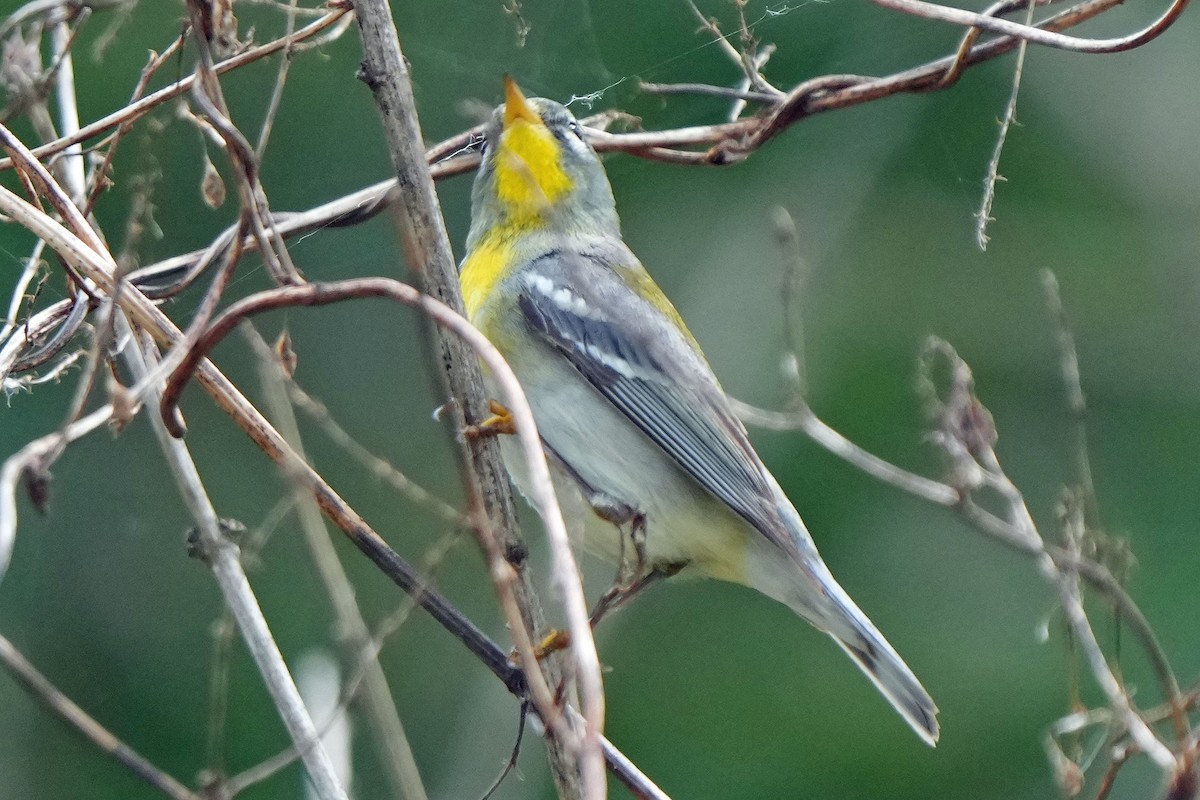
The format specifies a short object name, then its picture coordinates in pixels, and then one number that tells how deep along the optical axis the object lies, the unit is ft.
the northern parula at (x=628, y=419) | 9.21
